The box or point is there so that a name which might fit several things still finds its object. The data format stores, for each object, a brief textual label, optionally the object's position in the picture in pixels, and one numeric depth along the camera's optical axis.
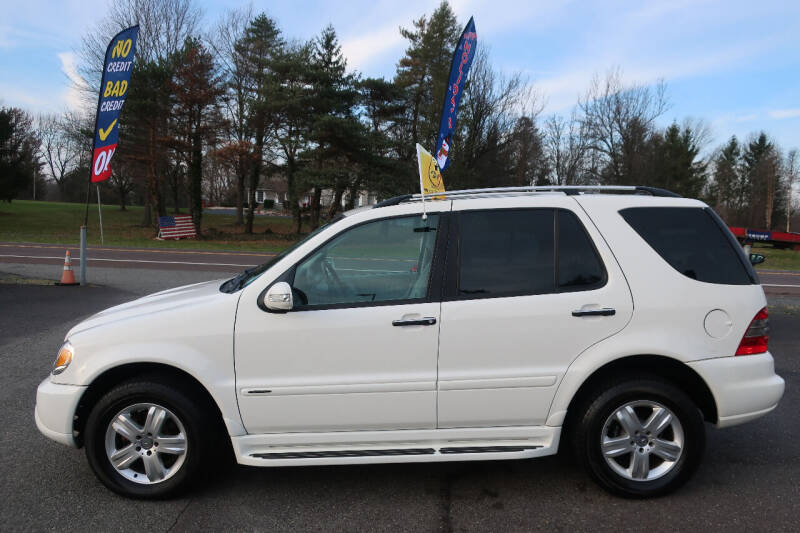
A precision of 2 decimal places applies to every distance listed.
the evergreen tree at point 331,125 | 29.25
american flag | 29.58
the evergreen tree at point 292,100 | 29.98
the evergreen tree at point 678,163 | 45.41
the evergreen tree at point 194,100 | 28.48
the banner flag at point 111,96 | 12.85
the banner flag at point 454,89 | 14.48
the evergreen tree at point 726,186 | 57.04
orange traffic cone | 11.32
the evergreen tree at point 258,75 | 31.11
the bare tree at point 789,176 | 57.50
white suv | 3.13
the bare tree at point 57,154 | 78.12
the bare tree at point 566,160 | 49.41
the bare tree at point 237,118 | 31.06
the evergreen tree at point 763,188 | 55.94
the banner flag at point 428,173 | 4.06
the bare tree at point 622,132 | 44.12
